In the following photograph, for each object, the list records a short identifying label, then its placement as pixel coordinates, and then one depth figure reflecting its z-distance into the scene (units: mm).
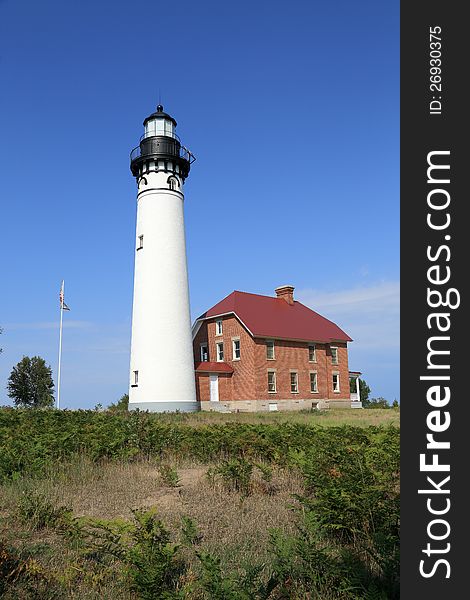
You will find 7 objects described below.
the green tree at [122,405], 31594
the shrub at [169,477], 8383
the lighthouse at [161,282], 29531
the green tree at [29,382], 46594
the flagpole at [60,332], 29844
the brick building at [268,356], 35906
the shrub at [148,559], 4051
